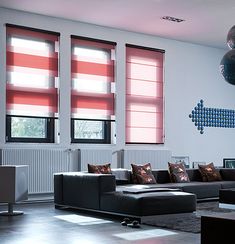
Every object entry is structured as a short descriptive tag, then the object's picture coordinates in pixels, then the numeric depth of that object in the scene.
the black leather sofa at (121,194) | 6.45
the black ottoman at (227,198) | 7.68
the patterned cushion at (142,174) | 8.22
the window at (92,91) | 9.30
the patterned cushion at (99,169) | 7.72
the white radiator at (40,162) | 8.31
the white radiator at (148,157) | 9.77
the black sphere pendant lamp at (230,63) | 4.09
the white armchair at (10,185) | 6.95
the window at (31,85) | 8.55
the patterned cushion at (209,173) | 9.41
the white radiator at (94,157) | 9.12
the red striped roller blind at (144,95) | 10.03
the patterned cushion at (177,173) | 8.87
